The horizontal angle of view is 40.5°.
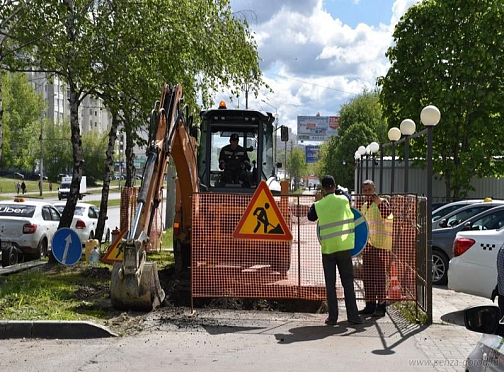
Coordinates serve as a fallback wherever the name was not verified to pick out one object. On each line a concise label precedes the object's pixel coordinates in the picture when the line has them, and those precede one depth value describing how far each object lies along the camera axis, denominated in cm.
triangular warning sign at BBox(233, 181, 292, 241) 980
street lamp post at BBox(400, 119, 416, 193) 1321
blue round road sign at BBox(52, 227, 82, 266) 1174
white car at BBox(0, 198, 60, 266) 1700
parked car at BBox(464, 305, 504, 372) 341
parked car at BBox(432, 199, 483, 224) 1756
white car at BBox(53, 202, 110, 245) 2033
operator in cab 1272
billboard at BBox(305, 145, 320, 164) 13351
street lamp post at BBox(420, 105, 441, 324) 931
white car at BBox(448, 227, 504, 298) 1019
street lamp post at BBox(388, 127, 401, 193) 1627
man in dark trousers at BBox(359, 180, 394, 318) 1001
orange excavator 923
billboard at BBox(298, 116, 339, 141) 11975
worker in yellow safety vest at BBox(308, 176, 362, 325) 915
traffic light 1384
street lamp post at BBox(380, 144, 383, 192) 1706
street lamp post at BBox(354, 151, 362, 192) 2446
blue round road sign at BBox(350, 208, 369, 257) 965
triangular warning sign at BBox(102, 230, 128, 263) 1118
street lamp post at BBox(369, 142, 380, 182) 1912
